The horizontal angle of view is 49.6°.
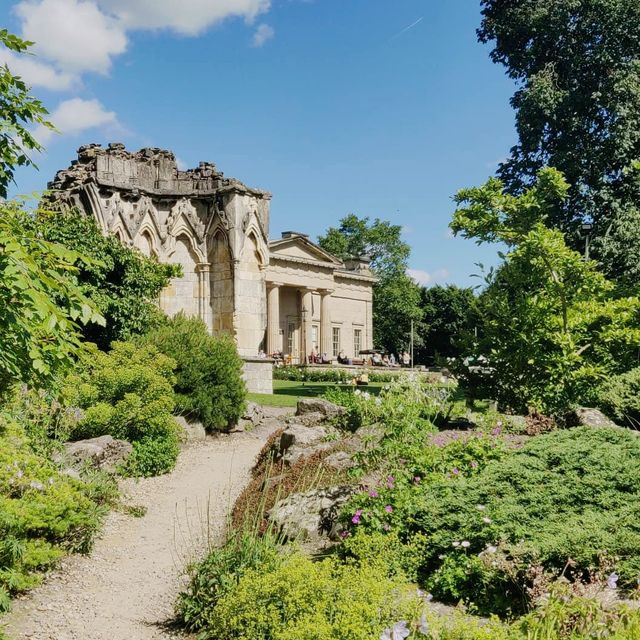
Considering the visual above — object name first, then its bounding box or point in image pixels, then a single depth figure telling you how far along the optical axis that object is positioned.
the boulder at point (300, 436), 11.07
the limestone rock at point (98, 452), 9.92
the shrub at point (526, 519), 4.86
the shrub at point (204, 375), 14.30
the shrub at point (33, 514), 6.18
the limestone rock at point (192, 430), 13.80
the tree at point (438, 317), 68.38
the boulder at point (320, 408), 12.95
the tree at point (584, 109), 20.61
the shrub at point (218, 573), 5.60
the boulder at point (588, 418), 9.66
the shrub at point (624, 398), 10.39
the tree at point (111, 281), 15.70
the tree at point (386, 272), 64.31
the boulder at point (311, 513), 6.92
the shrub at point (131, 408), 11.46
